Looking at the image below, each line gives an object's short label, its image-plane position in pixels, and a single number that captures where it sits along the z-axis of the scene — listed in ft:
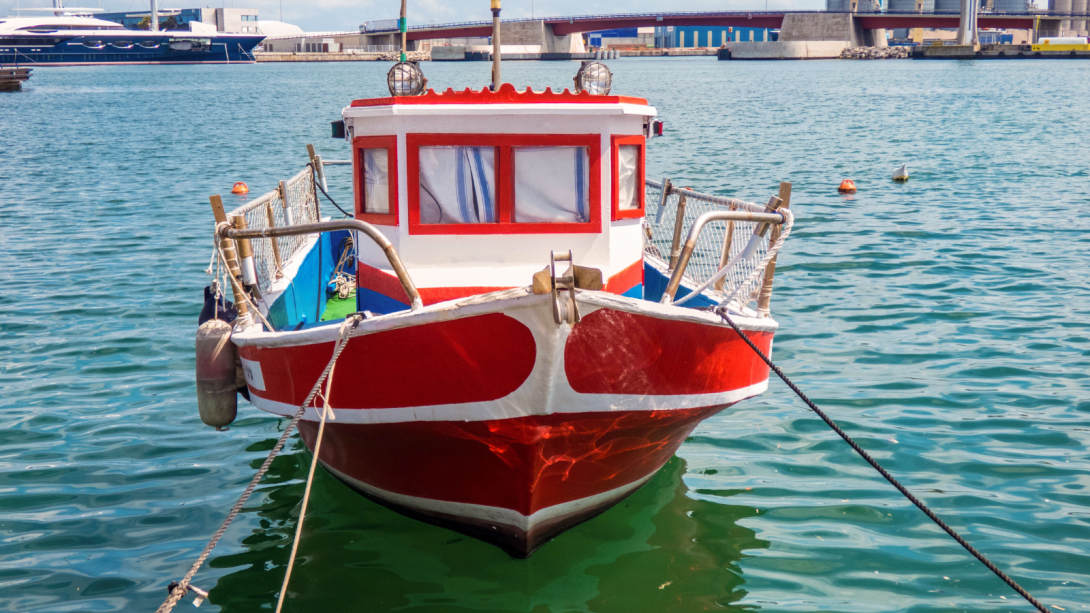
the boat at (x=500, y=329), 17.06
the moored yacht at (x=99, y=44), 449.48
